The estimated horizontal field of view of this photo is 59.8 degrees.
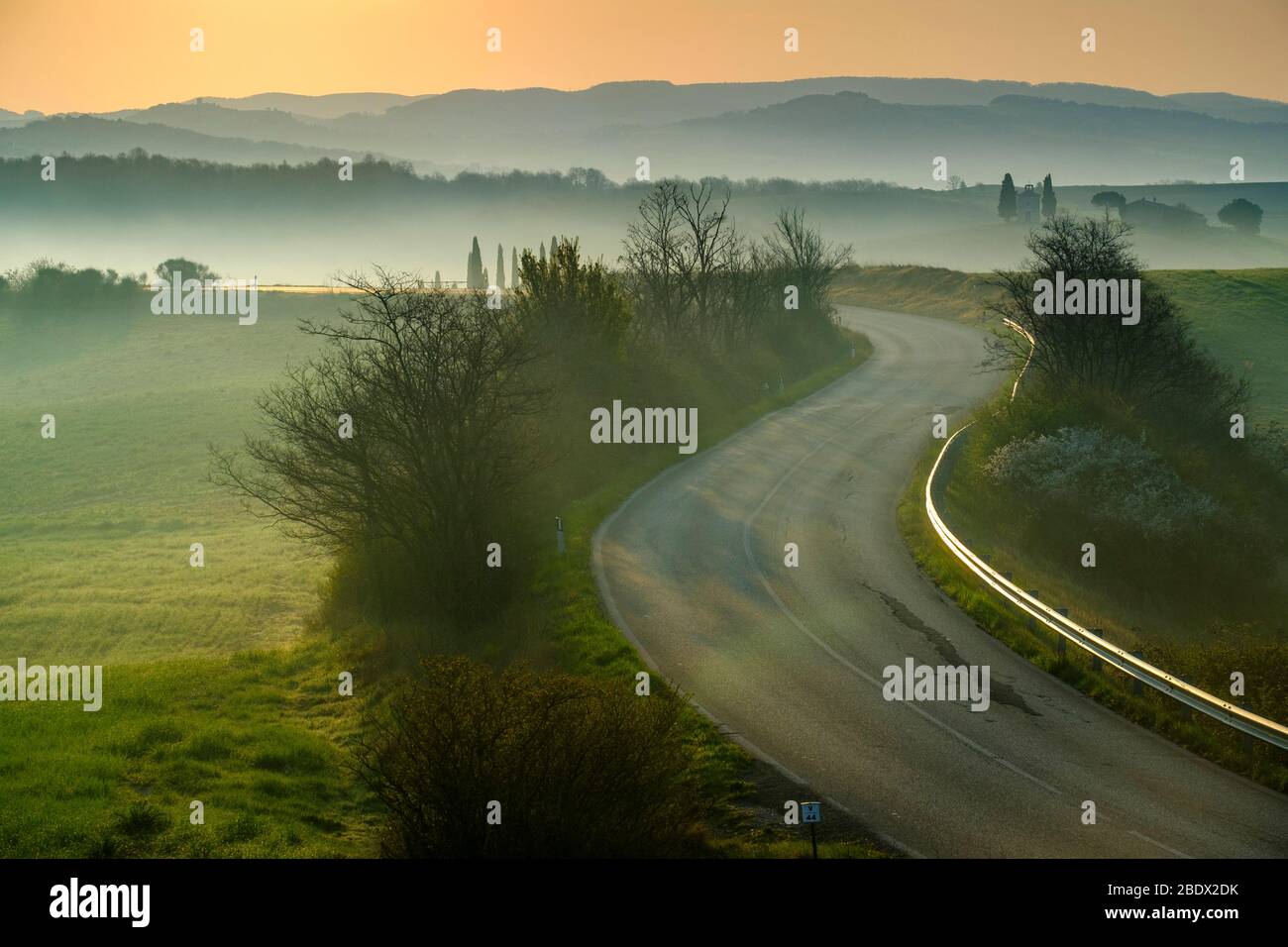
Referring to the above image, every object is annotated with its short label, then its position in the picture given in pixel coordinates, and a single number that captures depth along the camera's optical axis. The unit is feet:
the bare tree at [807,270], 217.23
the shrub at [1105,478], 106.52
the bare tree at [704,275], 185.26
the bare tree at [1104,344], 144.25
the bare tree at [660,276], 178.38
